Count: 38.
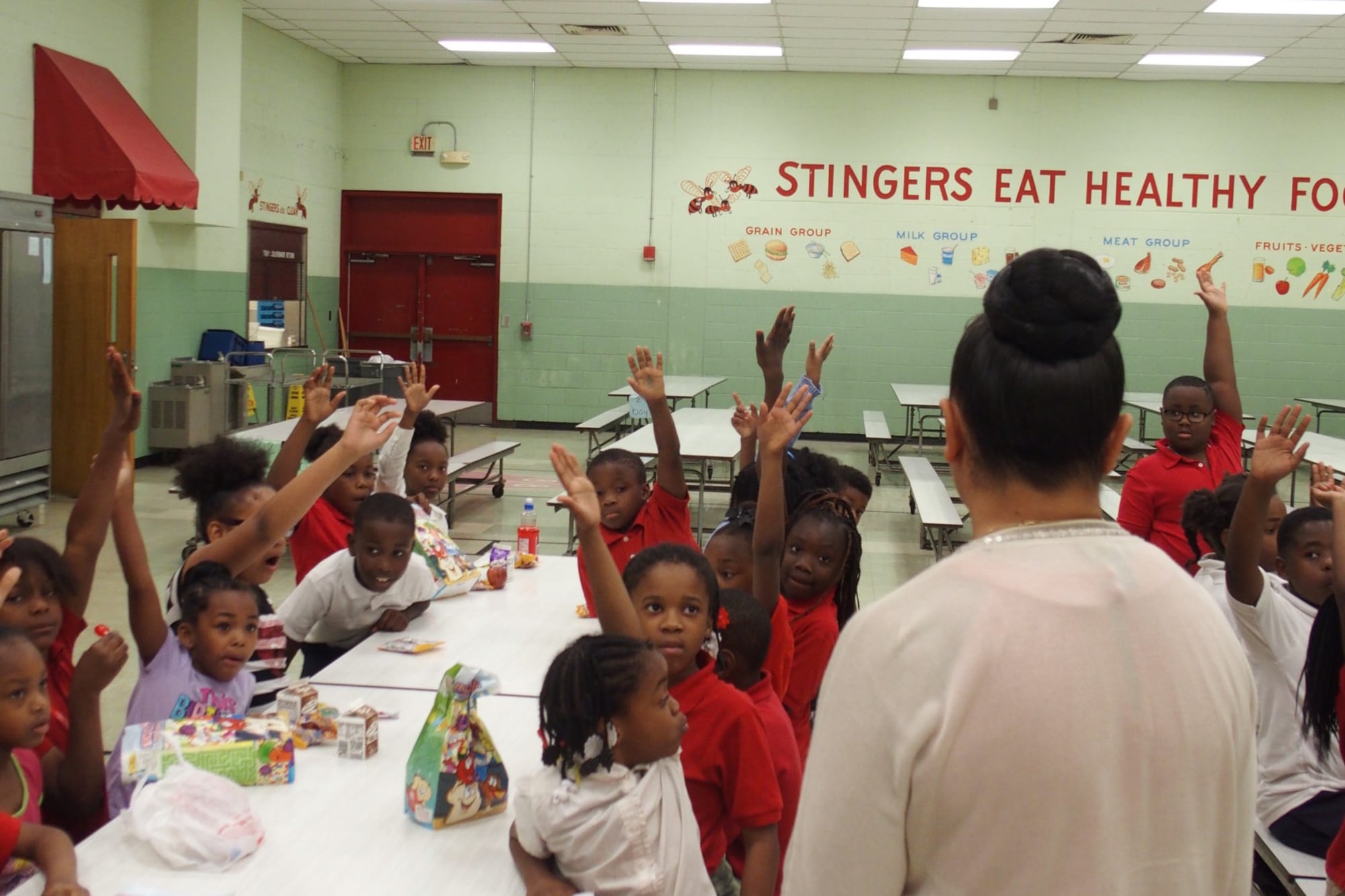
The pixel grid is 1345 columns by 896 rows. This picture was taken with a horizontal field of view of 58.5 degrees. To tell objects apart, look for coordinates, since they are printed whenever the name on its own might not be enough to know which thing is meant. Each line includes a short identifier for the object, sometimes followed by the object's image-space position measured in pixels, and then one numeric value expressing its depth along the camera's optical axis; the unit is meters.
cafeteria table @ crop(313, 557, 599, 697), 2.68
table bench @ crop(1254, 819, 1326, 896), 2.26
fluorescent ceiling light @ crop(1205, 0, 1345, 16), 8.70
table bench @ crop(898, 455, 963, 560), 5.93
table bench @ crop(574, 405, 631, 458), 8.56
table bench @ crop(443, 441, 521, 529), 7.48
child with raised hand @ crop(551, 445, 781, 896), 1.83
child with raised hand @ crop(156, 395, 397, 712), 2.37
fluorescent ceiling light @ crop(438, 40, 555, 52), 11.05
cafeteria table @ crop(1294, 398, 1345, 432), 10.08
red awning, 7.59
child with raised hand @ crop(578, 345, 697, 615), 2.87
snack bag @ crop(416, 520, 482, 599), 3.39
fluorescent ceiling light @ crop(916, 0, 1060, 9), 8.95
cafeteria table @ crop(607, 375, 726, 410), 9.54
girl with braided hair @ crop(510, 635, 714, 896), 1.63
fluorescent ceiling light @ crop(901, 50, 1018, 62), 10.70
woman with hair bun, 0.89
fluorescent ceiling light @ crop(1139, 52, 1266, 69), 10.48
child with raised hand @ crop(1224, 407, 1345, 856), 2.43
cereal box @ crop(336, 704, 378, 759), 2.17
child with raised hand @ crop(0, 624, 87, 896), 1.66
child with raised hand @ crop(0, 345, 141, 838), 1.96
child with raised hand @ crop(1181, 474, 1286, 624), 2.99
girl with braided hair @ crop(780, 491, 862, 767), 2.58
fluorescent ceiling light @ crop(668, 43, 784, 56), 10.88
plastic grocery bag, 1.75
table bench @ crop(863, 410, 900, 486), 9.62
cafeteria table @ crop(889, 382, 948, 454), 9.50
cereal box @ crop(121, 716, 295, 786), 1.96
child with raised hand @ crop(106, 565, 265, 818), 2.25
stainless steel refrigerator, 6.83
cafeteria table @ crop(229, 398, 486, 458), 6.59
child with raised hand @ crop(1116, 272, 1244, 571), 3.81
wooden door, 7.73
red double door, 12.38
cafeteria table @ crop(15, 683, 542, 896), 1.72
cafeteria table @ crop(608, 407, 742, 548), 6.77
